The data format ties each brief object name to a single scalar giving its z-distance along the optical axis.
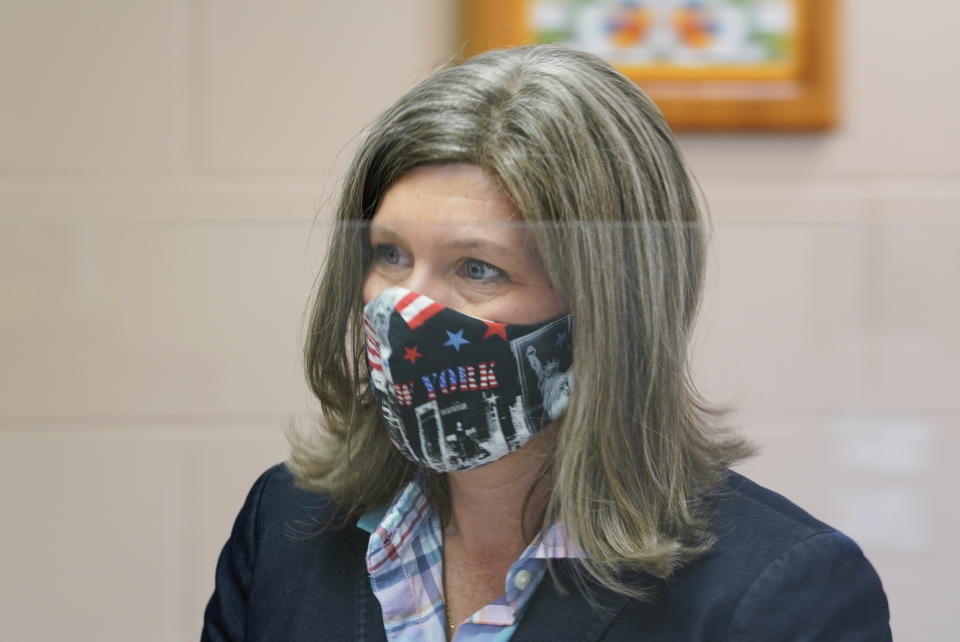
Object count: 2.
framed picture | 3.36
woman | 2.89
